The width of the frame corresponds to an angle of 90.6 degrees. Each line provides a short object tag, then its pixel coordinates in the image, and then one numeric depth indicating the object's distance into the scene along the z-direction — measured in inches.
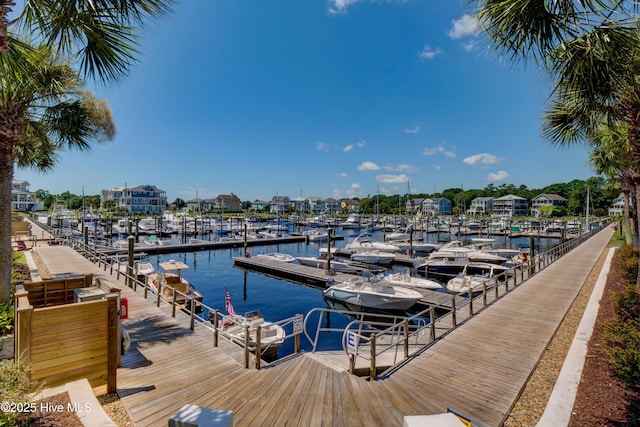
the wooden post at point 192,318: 386.9
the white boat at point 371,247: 1542.8
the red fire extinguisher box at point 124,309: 353.7
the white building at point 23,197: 3806.6
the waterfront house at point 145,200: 4072.3
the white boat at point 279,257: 1345.2
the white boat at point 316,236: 2315.5
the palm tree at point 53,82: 211.6
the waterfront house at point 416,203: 5514.8
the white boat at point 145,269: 952.0
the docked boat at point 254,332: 480.1
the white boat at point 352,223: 3732.8
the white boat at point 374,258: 1405.0
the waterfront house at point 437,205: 5344.5
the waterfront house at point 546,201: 4613.7
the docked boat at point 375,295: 685.9
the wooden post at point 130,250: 729.6
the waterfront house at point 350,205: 6534.5
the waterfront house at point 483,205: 5118.6
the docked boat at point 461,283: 835.9
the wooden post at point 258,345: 276.5
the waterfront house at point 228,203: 5506.9
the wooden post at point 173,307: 427.1
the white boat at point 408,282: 824.3
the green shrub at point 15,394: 139.3
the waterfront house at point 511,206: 4724.9
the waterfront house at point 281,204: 5645.2
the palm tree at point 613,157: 375.0
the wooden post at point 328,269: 1044.5
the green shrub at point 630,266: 551.4
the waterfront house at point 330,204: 6003.9
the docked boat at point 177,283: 713.0
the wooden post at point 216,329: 339.1
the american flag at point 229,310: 582.0
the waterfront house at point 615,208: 4290.1
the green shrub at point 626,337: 209.2
